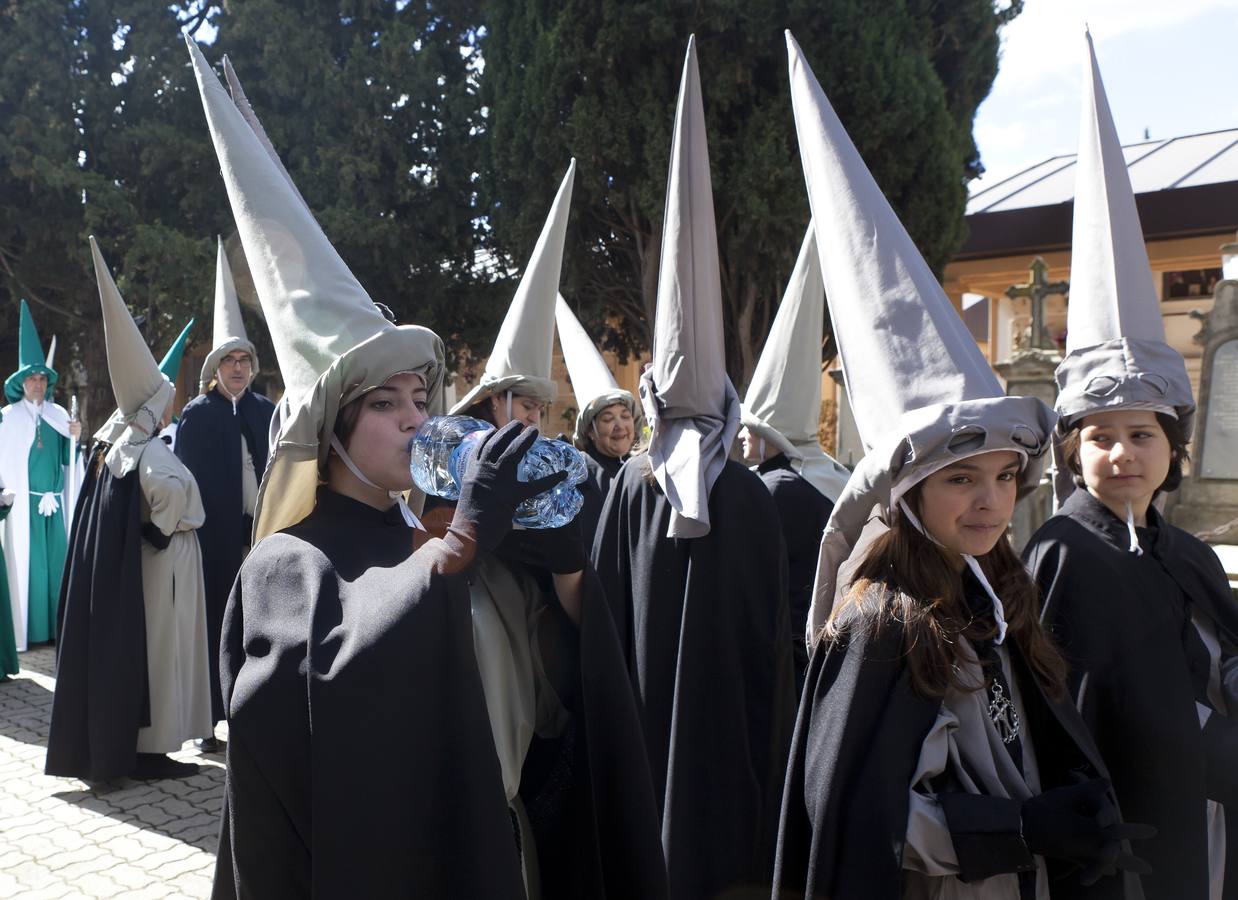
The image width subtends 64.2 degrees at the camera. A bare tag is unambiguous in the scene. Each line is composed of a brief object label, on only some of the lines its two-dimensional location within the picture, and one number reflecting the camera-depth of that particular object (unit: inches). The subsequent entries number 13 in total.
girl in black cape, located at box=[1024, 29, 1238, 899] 102.4
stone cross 473.7
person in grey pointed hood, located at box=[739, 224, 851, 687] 189.5
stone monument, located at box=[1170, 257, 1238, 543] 391.2
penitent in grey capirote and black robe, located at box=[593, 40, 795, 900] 140.6
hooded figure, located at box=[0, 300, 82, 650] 355.6
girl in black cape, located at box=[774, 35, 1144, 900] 73.8
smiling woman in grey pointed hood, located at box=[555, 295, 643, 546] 224.2
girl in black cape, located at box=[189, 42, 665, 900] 64.6
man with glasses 255.4
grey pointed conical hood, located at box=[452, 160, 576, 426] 191.5
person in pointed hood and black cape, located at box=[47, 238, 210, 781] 215.2
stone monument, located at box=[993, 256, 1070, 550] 410.0
